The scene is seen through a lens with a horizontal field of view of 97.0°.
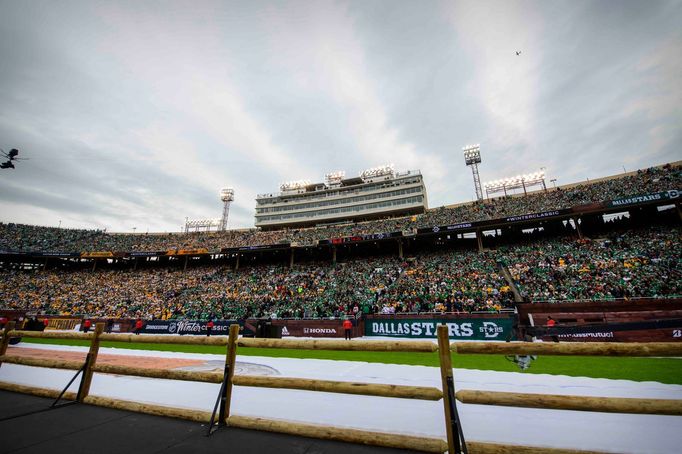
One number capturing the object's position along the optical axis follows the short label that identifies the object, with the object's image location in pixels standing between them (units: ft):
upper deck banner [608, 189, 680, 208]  81.50
